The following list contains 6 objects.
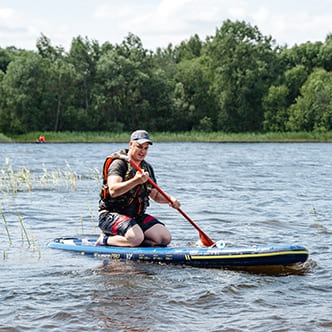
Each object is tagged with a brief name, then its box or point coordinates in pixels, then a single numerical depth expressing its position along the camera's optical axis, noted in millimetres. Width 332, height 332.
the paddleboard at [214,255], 6859
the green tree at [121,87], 63878
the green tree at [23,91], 58938
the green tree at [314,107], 59181
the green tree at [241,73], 64750
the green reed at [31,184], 14752
